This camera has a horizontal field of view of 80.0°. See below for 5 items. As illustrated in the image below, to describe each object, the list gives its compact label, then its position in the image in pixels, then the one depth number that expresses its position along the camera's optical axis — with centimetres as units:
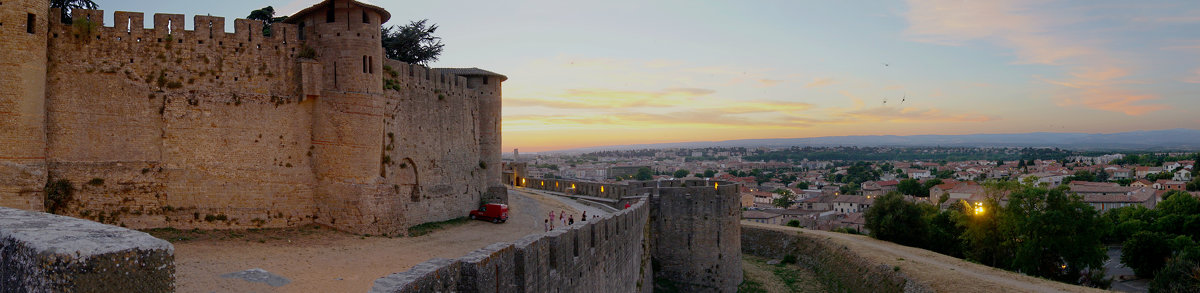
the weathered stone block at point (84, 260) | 333
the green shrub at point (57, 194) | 1642
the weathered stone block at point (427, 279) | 609
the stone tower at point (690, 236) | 2725
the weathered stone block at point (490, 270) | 753
